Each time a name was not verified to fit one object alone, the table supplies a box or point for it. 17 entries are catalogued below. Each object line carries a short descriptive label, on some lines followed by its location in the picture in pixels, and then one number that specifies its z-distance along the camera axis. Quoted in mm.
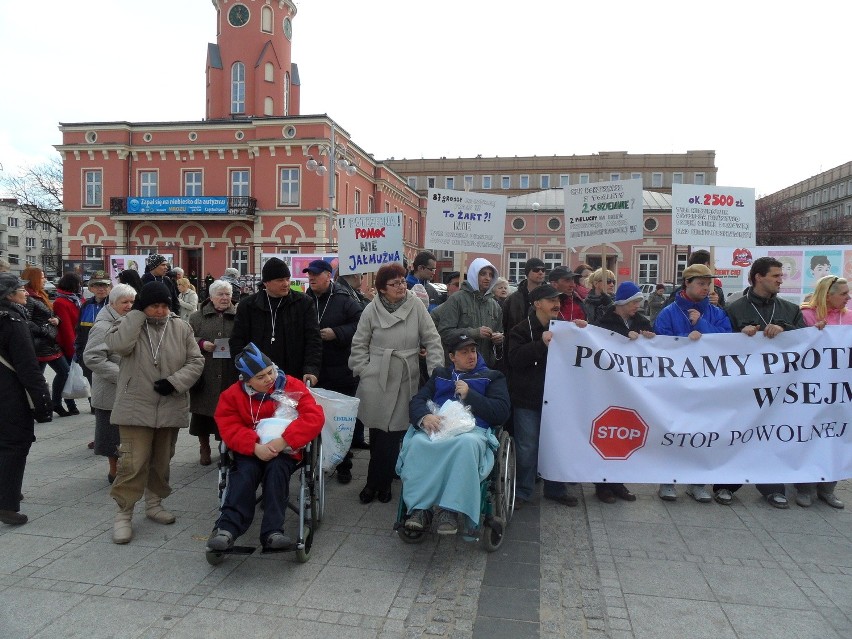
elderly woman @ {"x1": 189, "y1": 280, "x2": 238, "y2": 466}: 6145
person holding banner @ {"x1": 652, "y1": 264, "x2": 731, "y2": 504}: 5477
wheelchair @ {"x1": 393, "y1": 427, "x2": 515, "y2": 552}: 4293
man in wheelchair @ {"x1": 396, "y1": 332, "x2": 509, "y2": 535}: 4094
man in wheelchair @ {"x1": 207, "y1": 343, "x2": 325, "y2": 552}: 3977
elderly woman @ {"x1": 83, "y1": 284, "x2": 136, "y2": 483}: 5348
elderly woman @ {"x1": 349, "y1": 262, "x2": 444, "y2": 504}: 5230
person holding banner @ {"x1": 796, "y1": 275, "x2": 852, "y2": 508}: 5426
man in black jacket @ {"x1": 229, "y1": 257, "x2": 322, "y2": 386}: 5359
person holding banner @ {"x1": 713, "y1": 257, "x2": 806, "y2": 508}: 5398
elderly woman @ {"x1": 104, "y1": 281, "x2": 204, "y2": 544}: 4598
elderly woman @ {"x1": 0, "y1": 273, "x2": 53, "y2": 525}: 4633
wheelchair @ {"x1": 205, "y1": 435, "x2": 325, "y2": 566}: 3980
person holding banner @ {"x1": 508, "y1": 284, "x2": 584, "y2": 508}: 5223
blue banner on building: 37188
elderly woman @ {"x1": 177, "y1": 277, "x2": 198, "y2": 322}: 9438
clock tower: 43438
